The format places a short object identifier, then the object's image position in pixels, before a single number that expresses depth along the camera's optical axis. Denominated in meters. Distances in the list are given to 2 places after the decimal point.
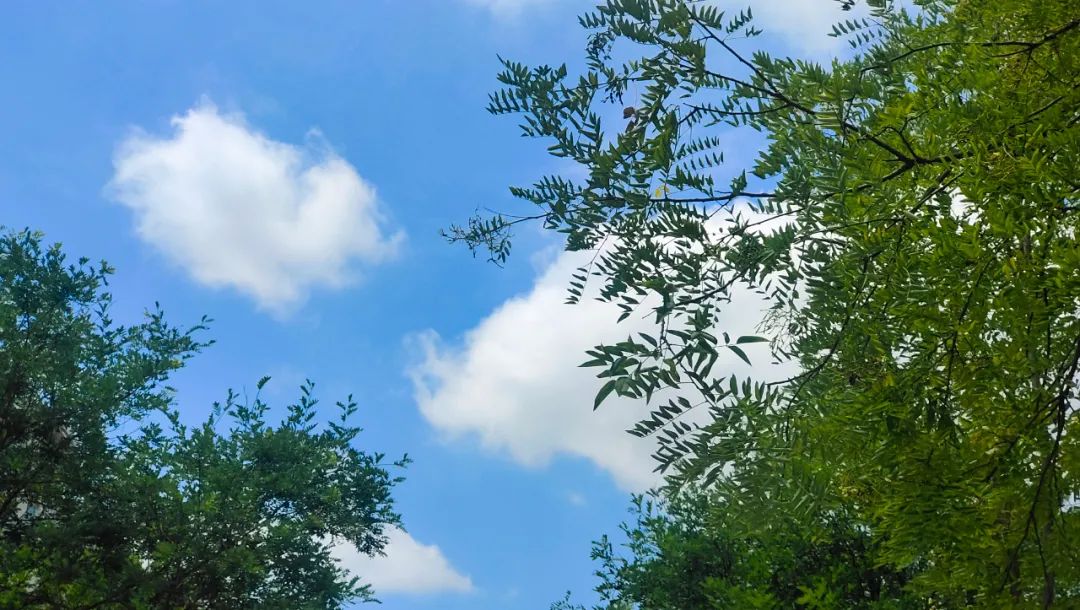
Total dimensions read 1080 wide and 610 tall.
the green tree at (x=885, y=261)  4.54
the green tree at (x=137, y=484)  14.92
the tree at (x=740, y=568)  12.38
